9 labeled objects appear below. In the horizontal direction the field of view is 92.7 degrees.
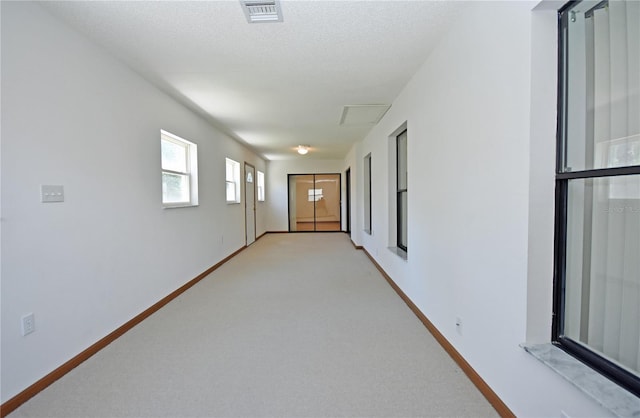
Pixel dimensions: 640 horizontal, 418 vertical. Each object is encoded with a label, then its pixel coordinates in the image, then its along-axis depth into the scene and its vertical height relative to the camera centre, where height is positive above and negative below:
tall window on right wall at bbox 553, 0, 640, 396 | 1.11 +0.03
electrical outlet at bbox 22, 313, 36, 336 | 1.81 -0.74
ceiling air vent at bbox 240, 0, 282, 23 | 1.88 +1.22
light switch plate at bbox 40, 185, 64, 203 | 1.94 +0.05
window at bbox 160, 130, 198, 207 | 3.77 +0.39
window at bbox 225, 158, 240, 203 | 6.30 +0.41
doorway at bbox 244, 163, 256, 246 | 7.38 -0.05
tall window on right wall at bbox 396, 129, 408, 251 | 4.05 +0.14
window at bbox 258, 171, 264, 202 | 9.18 +0.42
